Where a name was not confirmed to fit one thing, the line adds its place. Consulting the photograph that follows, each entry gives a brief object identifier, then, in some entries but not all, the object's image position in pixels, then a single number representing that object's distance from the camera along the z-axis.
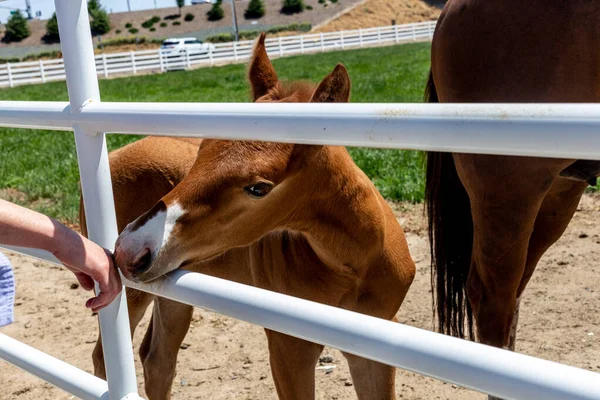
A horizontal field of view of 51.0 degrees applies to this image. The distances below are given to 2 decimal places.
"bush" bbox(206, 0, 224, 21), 68.94
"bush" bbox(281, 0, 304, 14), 67.62
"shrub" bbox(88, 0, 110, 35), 62.56
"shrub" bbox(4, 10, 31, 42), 57.19
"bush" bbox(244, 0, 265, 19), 67.81
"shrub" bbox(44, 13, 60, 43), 47.79
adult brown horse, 2.25
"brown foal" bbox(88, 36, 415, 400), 1.70
